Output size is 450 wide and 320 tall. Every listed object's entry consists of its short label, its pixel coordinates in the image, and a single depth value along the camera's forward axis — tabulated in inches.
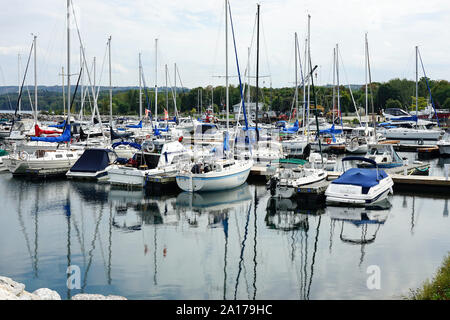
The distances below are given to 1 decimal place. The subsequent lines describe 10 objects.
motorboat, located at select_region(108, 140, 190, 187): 1110.4
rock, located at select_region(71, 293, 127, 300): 453.7
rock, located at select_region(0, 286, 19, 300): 404.2
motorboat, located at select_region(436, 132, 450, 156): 1729.8
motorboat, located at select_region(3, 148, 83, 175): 1269.7
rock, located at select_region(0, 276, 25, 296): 454.2
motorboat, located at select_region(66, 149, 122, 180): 1219.2
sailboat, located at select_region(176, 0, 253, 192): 1024.9
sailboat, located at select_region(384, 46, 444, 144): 2073.1
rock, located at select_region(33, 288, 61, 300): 459.8
